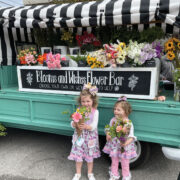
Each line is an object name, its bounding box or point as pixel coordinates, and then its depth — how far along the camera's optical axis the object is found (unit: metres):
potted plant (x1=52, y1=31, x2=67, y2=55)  3.66
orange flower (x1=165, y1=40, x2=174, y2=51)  2.55
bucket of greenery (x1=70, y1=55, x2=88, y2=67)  2.85
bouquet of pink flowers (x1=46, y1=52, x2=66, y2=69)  2.94
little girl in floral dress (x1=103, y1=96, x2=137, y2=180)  2.40
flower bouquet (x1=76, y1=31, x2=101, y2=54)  3.46
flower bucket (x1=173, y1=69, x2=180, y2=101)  2.42
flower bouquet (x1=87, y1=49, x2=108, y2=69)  2.68
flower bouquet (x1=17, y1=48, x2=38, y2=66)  3.21
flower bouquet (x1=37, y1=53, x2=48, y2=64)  3.15
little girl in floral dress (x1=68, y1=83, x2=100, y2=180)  2.50
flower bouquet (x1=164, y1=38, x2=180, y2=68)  2.56
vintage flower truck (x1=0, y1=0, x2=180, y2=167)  2.41
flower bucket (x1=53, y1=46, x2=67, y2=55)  3.55
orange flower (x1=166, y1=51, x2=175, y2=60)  2.57
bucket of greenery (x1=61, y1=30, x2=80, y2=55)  3.50
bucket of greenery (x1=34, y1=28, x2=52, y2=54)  3.73
